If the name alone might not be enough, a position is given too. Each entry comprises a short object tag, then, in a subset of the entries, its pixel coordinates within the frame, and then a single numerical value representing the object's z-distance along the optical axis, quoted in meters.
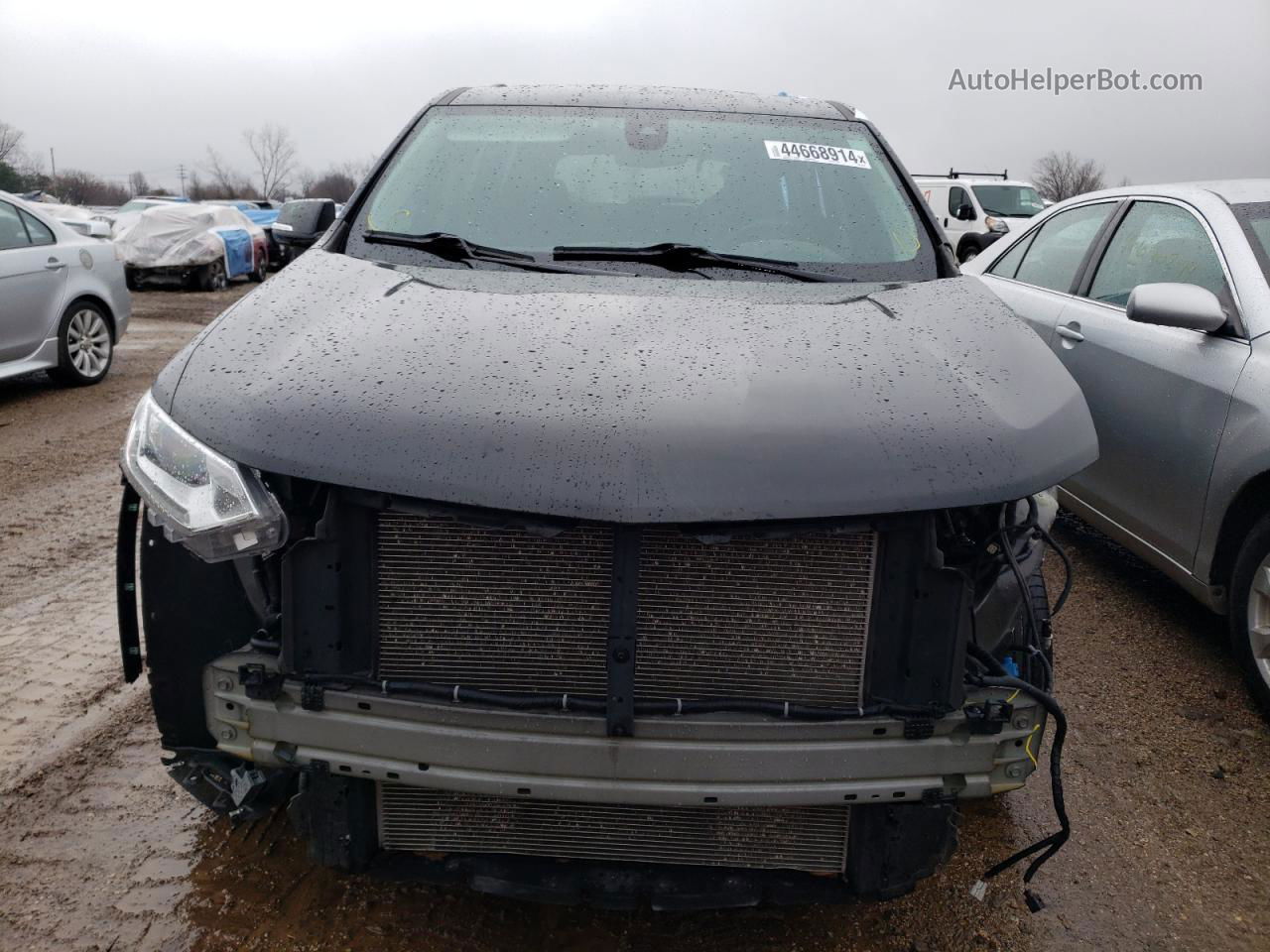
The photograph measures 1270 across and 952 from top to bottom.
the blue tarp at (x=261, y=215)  27.98
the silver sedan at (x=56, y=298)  7.39
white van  18.98
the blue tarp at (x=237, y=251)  18.33
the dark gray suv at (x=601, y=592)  1.87
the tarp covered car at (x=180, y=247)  17.31
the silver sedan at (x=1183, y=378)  3.36
